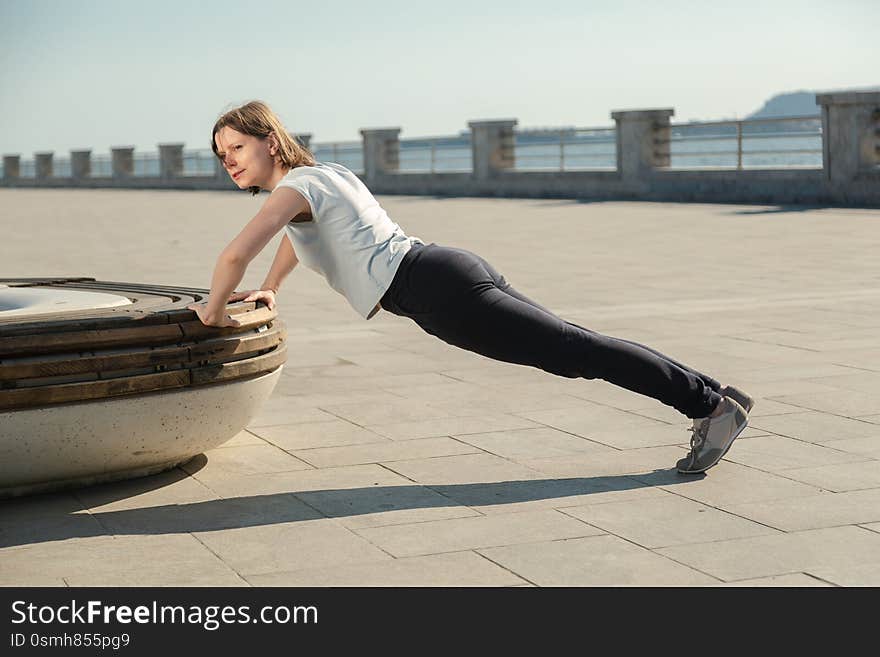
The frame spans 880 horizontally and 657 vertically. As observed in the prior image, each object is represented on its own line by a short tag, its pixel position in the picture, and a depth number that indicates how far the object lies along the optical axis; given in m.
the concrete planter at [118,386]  7.55
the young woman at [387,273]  7.57
